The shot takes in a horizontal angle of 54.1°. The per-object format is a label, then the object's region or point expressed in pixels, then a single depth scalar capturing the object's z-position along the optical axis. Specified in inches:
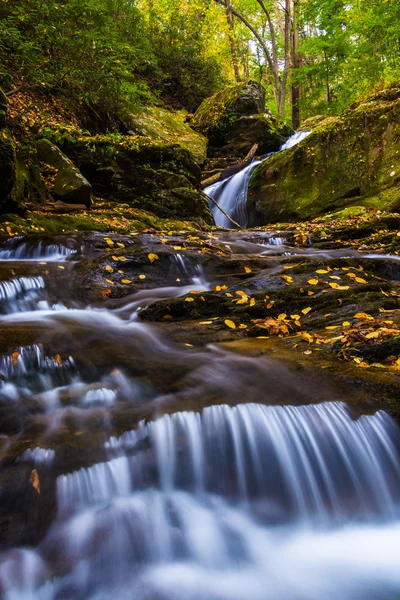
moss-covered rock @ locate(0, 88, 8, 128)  246.7
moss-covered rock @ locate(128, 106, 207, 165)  501.4
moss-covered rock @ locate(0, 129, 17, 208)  229.3
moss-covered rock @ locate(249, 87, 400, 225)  397.4
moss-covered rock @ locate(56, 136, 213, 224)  365.7
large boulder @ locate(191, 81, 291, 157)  615.8
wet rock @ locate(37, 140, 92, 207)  313.0
